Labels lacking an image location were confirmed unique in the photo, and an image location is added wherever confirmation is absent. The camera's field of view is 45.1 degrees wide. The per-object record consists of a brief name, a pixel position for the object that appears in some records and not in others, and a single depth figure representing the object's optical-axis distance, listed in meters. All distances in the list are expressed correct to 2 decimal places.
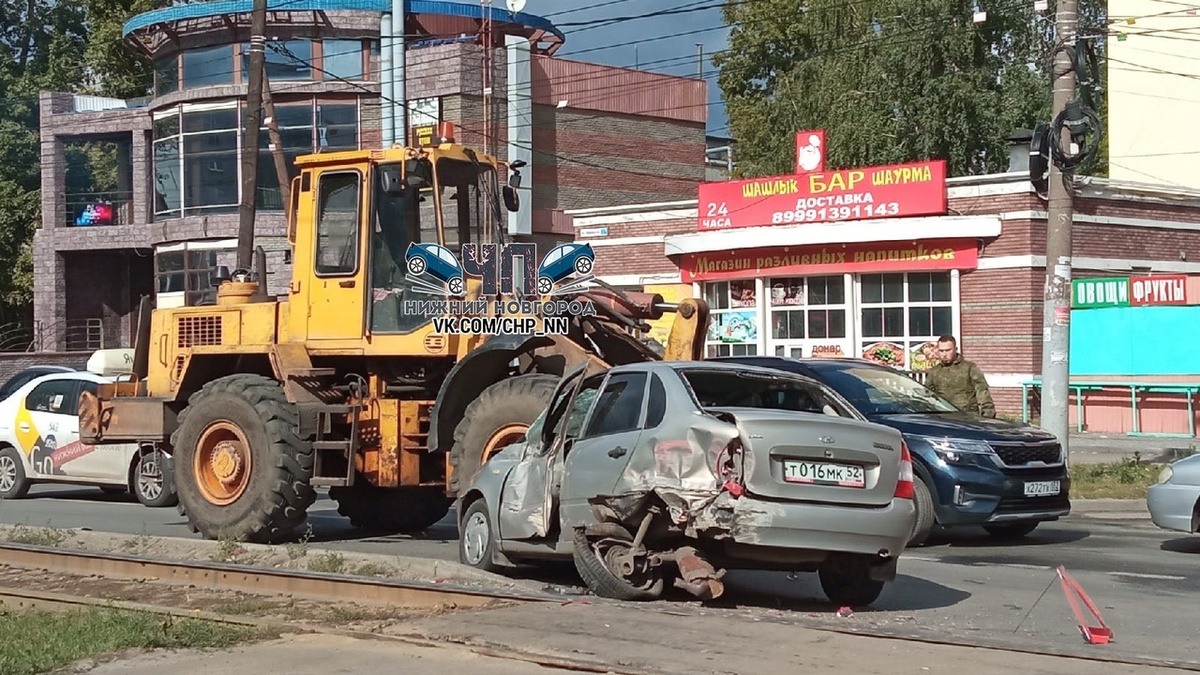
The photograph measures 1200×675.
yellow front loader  12.32
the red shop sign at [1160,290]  26.06
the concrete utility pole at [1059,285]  17.64
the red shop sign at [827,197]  28.88
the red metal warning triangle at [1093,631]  7.82
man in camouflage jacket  16.12
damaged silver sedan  8.47
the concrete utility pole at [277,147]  26.25
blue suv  12.41
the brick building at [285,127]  42.81
